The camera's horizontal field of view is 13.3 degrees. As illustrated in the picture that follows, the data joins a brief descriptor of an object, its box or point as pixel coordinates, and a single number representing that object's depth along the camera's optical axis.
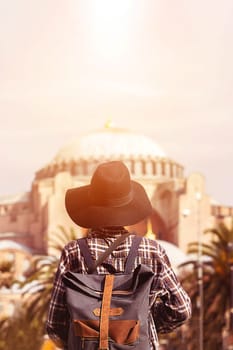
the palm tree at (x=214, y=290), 28.97
